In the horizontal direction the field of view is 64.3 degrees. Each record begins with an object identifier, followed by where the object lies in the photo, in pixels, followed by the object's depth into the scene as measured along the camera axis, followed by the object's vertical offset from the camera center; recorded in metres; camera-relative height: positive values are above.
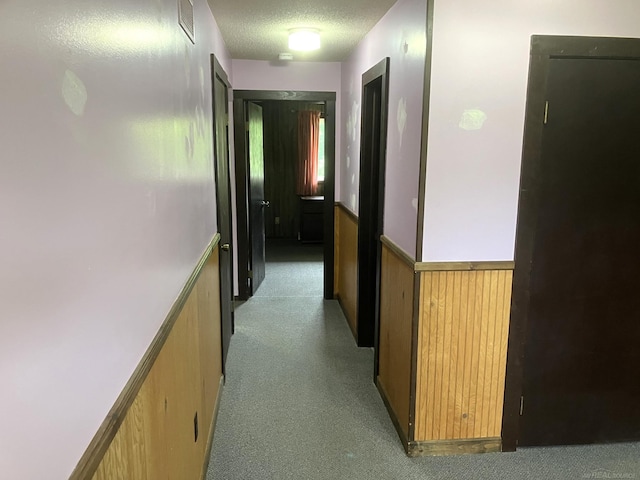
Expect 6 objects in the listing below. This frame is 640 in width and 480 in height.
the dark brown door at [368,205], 3.62 -0.41
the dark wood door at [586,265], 2.32 -0.54
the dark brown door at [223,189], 3.19 -0.28
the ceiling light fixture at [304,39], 3.45 +0.74
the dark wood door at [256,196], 4.97 -0.49
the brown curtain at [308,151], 7.64 -0.04
